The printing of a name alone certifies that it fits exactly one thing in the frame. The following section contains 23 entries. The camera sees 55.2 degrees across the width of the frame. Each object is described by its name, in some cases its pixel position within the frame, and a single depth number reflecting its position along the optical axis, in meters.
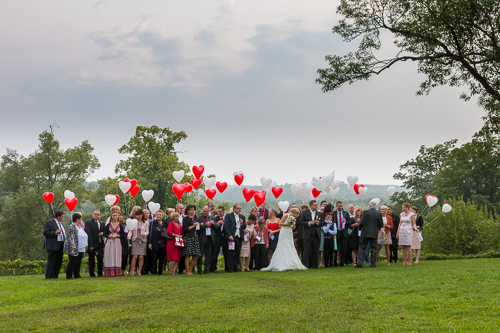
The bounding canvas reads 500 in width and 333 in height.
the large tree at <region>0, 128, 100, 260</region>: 41.41
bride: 14.43
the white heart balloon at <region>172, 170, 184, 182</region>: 22.11
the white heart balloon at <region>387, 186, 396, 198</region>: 24.39
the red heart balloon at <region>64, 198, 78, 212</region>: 17.42
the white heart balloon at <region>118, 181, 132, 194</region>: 18.91
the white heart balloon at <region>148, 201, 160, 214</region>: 18.47
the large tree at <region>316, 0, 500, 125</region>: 15.20
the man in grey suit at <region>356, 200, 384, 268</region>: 14.38
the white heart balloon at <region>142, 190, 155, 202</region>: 20.19
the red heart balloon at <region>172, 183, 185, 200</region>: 18.55
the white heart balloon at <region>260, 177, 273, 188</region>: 20.88
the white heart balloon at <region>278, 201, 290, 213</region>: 20.22
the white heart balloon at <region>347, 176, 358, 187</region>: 20.66
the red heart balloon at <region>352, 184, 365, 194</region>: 21.29
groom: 14.88
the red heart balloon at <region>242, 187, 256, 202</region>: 18.93
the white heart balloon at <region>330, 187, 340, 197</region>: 21.42
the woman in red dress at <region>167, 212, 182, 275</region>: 13.67
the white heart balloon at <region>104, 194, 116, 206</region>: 17.91
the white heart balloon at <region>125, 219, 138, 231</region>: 13.78
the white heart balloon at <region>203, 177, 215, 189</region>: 20.38
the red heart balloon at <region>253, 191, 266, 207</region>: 17.31
